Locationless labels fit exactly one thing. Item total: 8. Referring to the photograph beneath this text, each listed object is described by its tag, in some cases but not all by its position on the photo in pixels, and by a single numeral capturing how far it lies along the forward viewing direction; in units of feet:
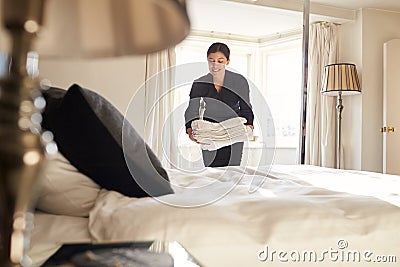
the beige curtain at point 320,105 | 15.71
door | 14.71
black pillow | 3.86
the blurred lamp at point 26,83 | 1.13
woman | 10.27
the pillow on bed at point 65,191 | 3.77
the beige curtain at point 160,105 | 13.23
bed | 3.35
